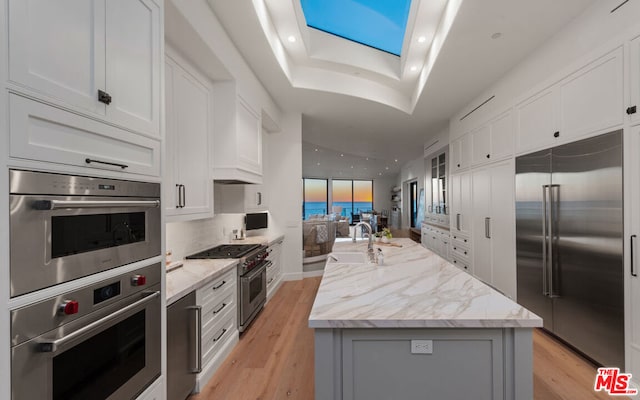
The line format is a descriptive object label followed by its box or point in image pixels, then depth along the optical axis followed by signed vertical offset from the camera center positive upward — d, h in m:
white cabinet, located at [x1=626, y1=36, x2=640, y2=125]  1.86 +0.80
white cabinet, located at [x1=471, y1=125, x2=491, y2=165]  3.81 +0.79
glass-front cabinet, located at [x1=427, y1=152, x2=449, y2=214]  5.80 +0.37
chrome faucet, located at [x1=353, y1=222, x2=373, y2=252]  2.65 -0.28
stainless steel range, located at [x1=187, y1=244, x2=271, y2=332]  2.78 -0.80
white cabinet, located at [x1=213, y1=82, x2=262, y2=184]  2.77 +0.68
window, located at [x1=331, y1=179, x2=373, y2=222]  15.77 +0.26
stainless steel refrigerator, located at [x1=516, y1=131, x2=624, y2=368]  2.04 -0.38
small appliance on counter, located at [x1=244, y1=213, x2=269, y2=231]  4.23 -0.32
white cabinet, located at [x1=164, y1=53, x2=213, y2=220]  2.09 +0.51
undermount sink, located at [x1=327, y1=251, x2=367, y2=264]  2.79 -0.57
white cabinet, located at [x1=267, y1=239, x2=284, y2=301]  4.00 -1.06
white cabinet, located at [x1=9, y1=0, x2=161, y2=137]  0.85 +0.55
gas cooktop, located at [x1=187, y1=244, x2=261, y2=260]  2.76 -0.55
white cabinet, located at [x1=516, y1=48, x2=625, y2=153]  2.04 +0.81
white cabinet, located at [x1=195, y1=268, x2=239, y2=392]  2.10 -1.03
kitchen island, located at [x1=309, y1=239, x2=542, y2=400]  1.25 -0.72
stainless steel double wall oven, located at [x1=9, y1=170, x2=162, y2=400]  0.85 -0.34
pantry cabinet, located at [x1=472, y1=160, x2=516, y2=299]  3.32 -0.36
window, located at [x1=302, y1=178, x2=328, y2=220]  14.98 +0.31
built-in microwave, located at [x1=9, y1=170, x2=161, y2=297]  0.84 -0.09
